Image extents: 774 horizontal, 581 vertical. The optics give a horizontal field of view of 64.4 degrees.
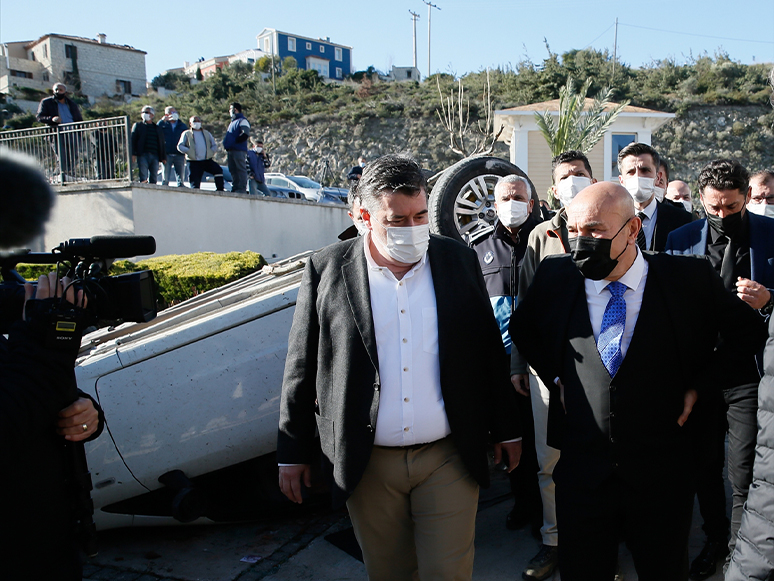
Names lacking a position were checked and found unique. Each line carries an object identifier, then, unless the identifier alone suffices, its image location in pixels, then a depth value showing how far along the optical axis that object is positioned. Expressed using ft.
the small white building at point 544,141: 63.26
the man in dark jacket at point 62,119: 40.11
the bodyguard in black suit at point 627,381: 7.24
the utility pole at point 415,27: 217.93
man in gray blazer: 7.37
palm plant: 40.51
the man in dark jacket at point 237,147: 43.19
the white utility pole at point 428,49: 204.03
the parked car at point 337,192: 72.02
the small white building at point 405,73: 222.11
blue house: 258.37
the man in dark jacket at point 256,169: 52.21
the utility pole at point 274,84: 144.60
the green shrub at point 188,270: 28.81
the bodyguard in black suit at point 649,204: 12.38
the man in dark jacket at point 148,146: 40.34
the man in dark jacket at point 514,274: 11.56
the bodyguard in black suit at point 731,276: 9.20
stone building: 190.90
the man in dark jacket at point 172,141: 43.52
